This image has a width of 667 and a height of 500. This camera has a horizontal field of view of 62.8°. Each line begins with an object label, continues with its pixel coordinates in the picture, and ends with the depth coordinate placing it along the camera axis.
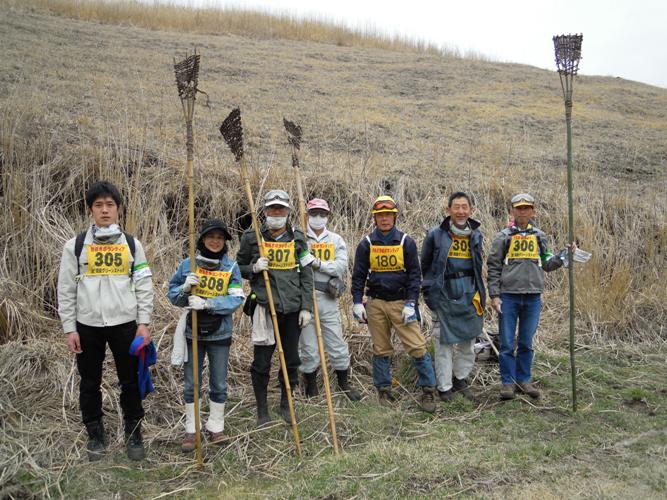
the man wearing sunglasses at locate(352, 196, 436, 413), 4.82
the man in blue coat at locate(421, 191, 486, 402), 4.92
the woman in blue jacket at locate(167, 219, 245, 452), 4.08
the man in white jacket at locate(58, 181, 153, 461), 3.77
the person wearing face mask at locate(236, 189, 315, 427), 4.42
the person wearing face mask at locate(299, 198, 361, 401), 5.02
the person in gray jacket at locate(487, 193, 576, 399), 4.98
